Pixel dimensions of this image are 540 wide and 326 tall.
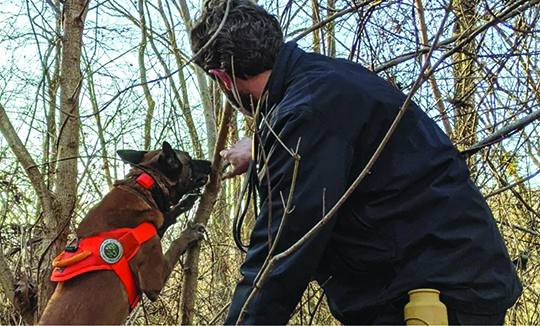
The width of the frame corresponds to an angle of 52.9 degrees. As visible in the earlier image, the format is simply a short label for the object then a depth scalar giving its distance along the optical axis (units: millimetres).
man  1552
